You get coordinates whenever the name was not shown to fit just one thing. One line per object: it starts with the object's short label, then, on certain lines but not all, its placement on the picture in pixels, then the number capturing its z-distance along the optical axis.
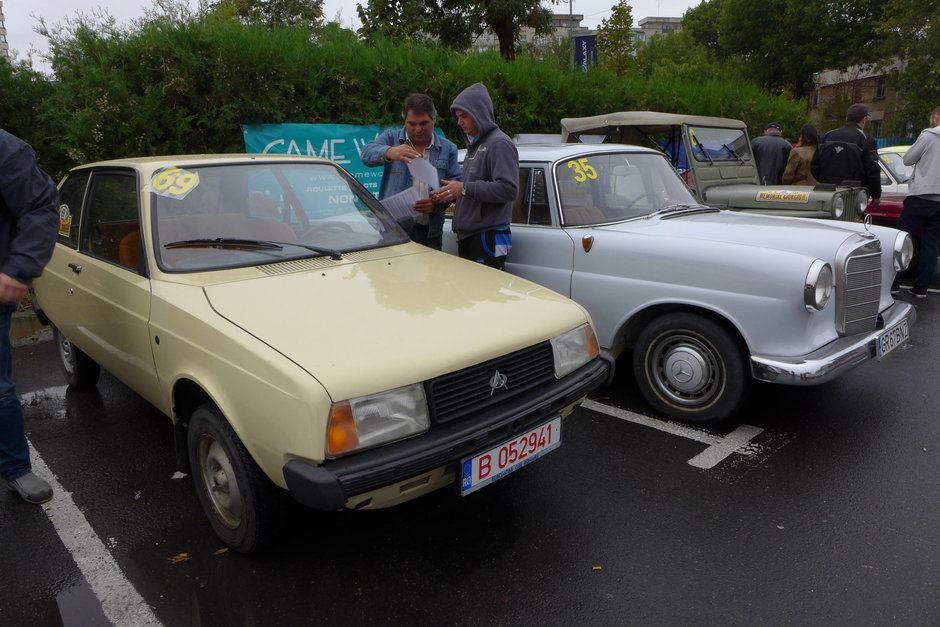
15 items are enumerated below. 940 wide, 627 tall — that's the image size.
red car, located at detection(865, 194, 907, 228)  8.32
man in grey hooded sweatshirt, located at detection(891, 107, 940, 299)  6.43
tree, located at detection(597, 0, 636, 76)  16.98
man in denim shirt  4.32
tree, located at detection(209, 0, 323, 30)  26.54
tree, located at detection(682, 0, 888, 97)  31.09
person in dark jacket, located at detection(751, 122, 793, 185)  8.97
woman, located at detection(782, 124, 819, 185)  8.50
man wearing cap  7.56
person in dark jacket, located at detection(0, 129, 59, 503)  2.76
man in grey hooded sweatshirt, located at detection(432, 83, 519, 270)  4.11
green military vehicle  6.54
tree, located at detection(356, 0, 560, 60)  16.61
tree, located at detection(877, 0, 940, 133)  25.44
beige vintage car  2.20
